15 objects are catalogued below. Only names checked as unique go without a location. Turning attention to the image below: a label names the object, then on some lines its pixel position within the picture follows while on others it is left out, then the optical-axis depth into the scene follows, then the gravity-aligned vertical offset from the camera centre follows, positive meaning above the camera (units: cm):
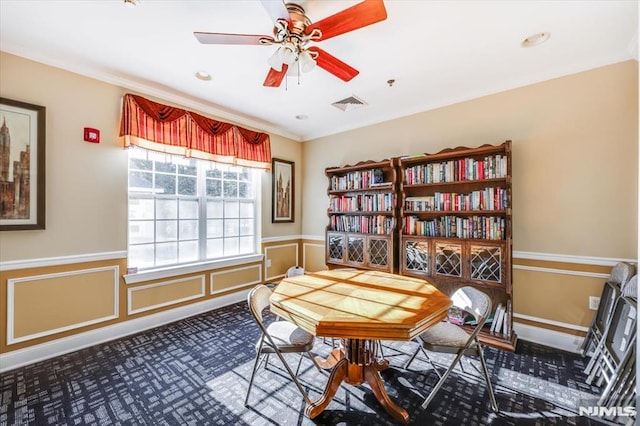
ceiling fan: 146 +112
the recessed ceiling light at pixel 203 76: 270 +142
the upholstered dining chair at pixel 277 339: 175 -88
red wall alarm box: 260 +78
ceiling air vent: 320 +139
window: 304 +5
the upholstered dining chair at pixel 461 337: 178 -87
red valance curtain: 281 +97
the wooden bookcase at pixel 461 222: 264 -8
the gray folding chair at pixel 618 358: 173 -101
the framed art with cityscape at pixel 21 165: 221 +41
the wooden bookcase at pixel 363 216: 342 -2
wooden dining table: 145 -59
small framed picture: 437 +40
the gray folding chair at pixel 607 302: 213 -73
